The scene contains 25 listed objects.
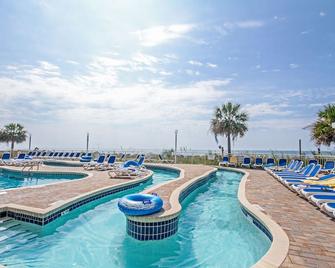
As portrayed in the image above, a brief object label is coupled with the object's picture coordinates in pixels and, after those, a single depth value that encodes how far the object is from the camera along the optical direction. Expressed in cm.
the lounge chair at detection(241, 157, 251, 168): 1702
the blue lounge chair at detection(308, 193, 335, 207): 553
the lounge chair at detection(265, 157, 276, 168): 1579
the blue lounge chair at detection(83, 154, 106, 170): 1412
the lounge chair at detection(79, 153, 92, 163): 1884
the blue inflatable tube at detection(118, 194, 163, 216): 447
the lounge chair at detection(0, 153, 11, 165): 1594
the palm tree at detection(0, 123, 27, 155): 3003
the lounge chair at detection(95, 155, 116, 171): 1385
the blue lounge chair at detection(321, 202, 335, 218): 491
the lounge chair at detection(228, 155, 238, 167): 1758
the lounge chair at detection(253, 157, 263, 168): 1657
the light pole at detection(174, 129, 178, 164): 2006
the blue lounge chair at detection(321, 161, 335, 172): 1203
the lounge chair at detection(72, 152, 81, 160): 2231
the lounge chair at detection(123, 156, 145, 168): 1200
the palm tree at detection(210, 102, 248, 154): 1991
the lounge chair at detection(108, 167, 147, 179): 1081
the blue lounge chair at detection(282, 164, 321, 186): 834
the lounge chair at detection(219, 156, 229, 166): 1774
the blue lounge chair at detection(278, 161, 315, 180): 961
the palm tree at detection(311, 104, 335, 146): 1412
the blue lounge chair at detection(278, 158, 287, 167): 1538
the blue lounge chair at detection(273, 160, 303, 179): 1218
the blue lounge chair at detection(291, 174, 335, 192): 699
